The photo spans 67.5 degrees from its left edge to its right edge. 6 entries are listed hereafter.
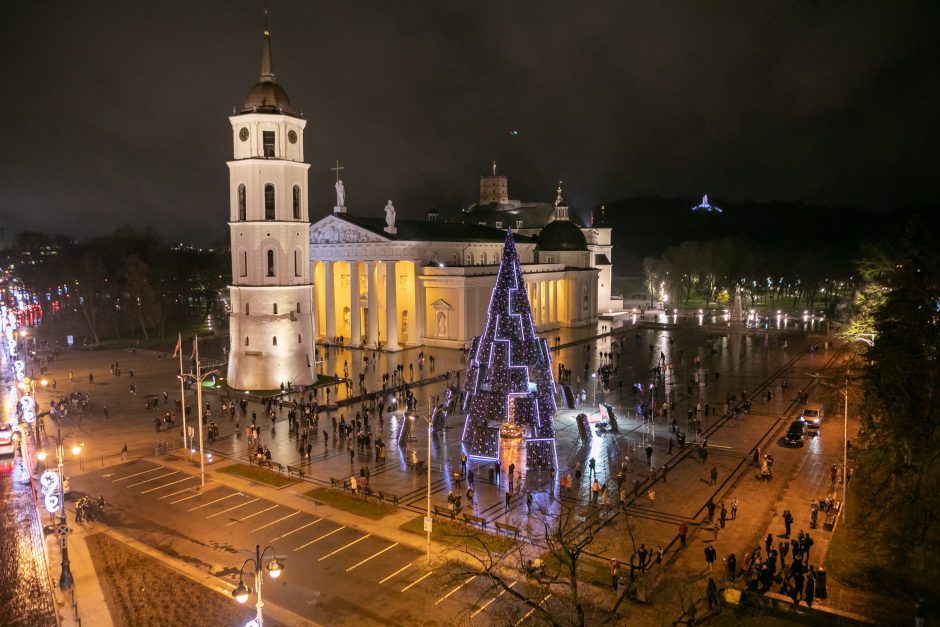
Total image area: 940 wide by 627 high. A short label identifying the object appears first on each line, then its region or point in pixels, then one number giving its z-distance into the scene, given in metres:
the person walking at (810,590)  17.83
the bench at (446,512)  23.88
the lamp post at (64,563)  19.14
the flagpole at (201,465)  27.23
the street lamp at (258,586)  12.83
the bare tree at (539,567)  17.30
